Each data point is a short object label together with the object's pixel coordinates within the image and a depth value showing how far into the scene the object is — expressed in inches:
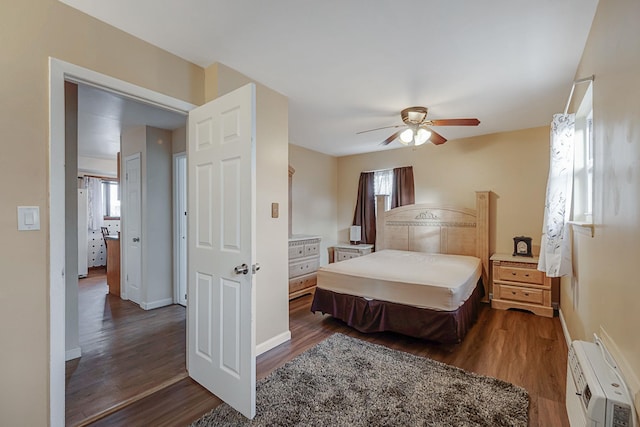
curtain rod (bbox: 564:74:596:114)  71.8
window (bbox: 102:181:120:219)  271.9
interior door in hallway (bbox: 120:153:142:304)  158.6
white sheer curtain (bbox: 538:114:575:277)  97.9
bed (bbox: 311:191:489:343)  108.0
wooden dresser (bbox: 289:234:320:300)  172.9
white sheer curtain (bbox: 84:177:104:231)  257.4
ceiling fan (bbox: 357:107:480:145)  126.9
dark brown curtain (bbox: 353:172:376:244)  222.7
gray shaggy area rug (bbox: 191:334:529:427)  70.8
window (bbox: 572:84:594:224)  90.6
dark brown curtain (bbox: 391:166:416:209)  201.6
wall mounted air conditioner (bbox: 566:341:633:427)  40.4
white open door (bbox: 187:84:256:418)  71.4
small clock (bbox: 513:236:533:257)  158.4
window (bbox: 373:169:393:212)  215.0
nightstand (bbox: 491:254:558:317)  142.5
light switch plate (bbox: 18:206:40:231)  59.7
